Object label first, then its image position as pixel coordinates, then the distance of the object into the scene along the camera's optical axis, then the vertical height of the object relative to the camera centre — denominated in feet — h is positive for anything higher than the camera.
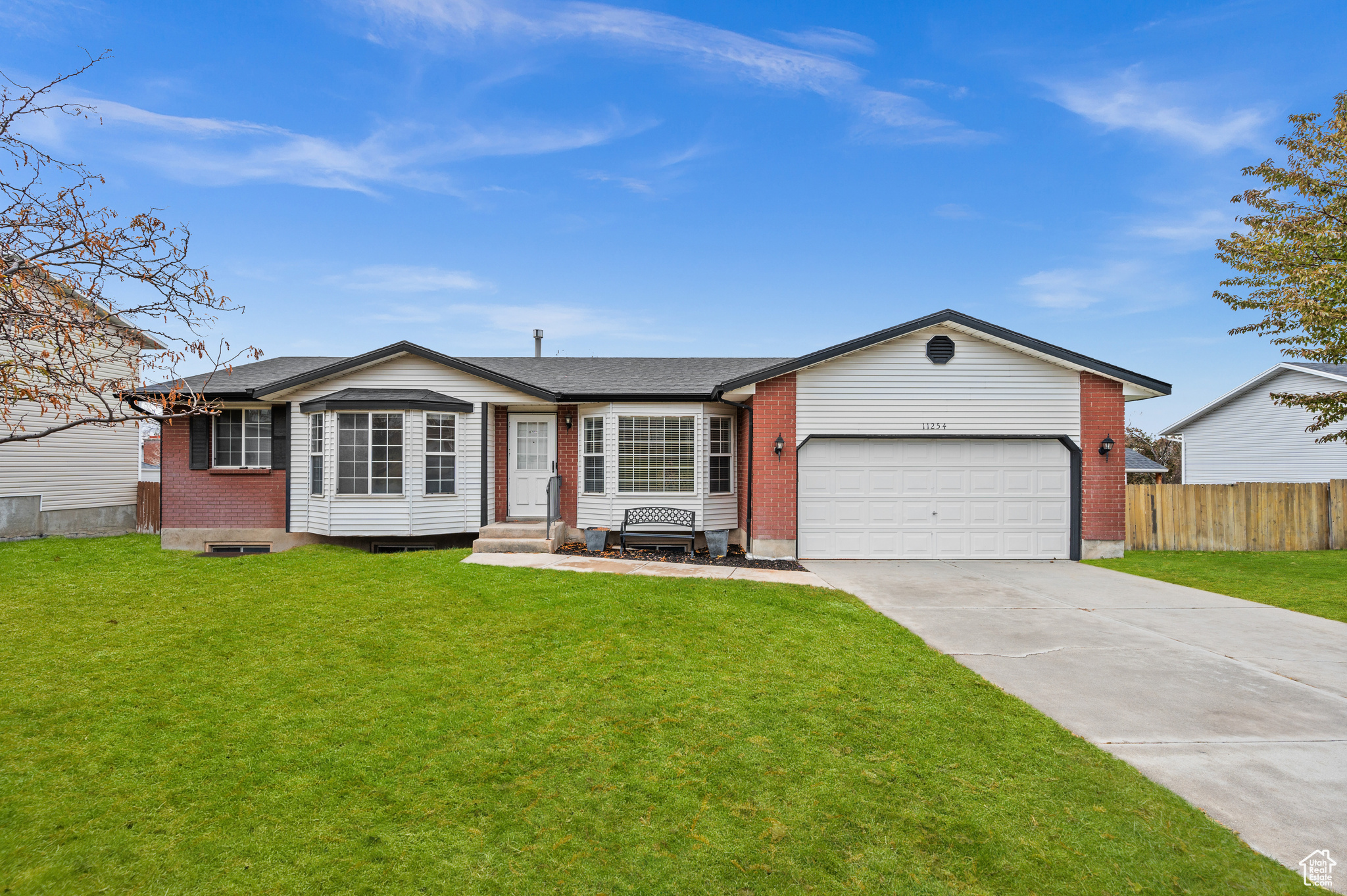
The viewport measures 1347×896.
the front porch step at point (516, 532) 37.86 -4.60
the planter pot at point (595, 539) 40.04 -5.37
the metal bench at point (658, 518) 39.91 -3.98
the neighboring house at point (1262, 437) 61.11 +2.55
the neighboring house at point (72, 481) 47.14 -1.63
